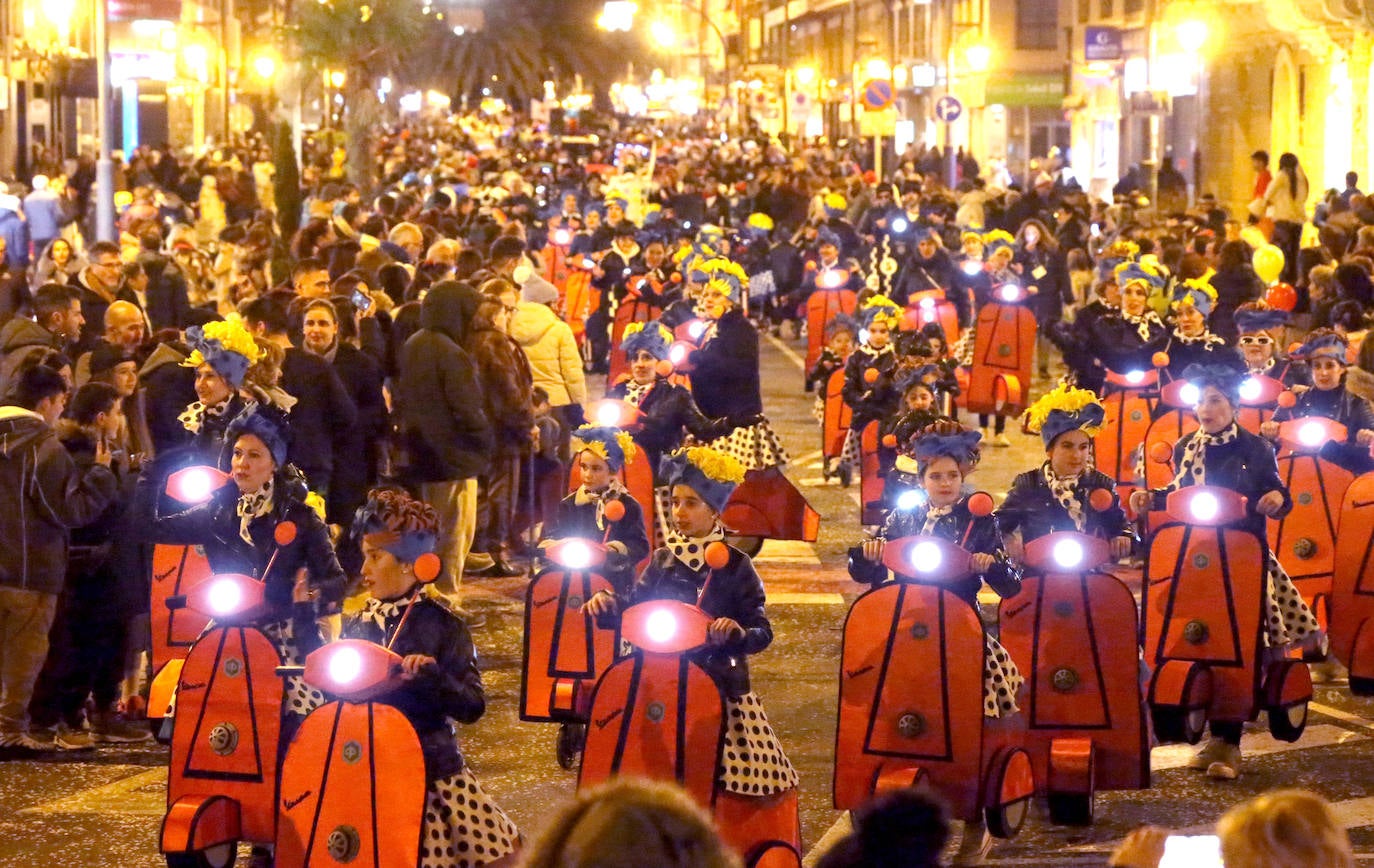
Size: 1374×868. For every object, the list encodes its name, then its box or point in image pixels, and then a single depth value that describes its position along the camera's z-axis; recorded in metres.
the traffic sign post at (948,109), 39.47
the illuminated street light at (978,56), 58.47
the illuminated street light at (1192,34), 38.34
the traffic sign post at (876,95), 39.19
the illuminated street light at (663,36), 116.19
